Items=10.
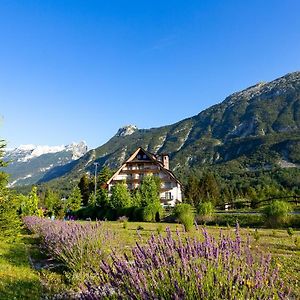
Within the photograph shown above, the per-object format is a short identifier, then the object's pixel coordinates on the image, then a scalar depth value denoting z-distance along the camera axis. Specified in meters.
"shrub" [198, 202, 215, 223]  23.55
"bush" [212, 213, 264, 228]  21.69
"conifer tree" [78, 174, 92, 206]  61.41
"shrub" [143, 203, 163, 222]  28.73
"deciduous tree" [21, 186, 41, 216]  26.33
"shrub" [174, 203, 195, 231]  15.88
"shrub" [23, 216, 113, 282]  6.32
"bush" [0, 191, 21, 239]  11.84
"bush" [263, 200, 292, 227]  18.48
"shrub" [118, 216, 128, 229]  28.04
